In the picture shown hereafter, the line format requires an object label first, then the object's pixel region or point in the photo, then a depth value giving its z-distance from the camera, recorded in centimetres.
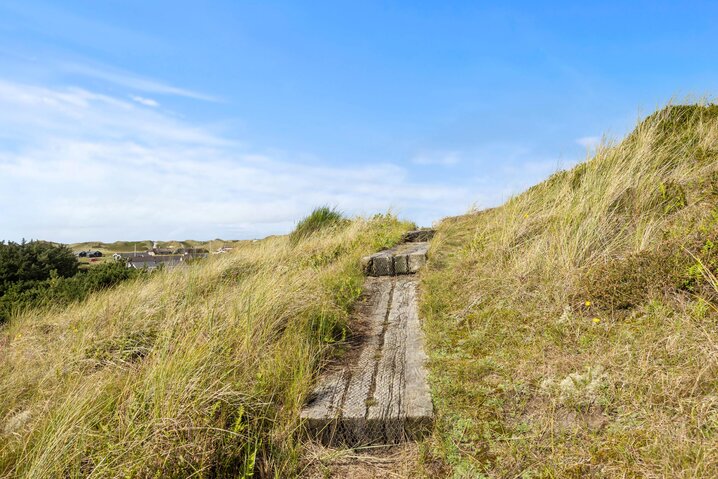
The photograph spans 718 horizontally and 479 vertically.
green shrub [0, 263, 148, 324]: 805
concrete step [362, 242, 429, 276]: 649
